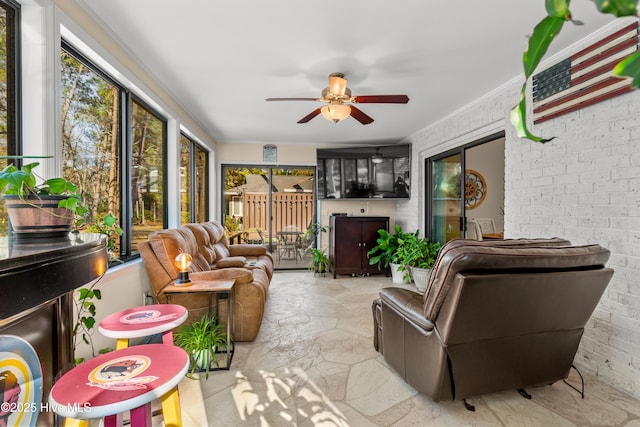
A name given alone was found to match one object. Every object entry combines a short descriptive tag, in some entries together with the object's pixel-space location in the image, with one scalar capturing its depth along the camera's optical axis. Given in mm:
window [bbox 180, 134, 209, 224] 4244
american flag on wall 2047
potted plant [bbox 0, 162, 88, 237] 1117
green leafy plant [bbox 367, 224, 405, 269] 4914
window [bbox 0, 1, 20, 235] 1627
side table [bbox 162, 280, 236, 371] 2332
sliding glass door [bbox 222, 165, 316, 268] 5820
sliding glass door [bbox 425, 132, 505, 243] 4164
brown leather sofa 2604
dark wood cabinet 5129
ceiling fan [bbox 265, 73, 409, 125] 2582
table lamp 2441
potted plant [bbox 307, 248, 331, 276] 5348
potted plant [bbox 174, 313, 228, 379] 2201
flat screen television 5316
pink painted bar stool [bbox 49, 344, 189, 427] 938
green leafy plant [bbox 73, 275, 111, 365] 1784
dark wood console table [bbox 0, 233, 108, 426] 761
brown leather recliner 1497
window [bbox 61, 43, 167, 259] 2148
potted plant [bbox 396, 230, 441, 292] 4305
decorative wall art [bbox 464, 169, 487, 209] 5723
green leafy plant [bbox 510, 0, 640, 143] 405
